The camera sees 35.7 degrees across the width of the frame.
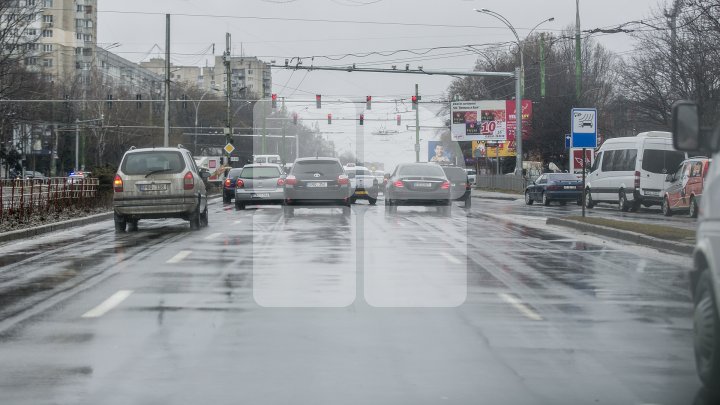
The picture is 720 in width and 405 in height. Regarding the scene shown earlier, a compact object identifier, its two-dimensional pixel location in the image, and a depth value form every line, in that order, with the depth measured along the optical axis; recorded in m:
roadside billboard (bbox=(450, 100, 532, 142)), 77.62
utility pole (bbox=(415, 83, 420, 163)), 103.40
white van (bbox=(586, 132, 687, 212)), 38.38
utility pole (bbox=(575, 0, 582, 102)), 46.22
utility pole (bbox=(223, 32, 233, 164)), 59.84
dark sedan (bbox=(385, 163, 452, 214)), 33.19
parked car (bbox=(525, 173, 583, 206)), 46.62
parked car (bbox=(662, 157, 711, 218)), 32.99
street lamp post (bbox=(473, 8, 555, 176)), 53.84
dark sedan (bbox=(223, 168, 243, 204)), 46.28
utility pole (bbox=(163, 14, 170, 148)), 54.75
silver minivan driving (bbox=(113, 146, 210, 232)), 23.92
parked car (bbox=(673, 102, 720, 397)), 6.80
